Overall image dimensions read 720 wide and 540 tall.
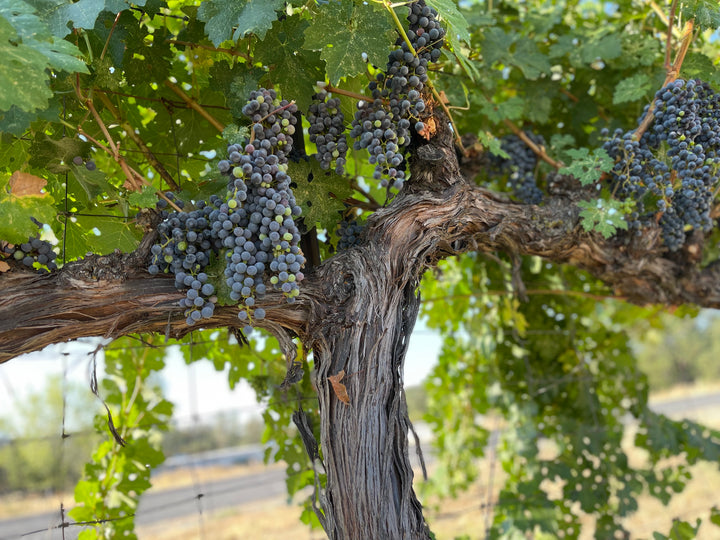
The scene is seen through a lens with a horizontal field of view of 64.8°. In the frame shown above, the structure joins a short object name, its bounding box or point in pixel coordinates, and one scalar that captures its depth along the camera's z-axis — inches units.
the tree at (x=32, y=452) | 466.3
